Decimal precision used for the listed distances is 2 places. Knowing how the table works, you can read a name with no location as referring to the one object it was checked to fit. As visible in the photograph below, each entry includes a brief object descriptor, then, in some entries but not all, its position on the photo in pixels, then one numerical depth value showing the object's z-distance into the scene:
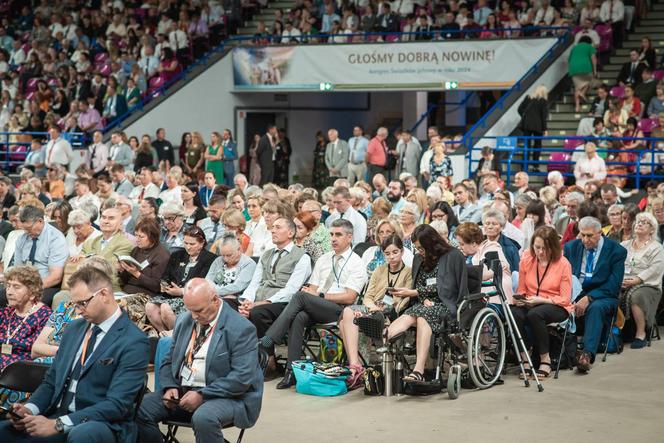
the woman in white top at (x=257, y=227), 10.08
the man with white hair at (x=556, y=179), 13.51
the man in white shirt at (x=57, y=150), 19.50
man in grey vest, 8.47
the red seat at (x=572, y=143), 16.52
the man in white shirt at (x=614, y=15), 18.34
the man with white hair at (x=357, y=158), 18.88
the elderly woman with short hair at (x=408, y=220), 9.75
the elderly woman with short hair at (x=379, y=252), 8.80
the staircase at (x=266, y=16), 23.38
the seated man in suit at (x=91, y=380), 5.12
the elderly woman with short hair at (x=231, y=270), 8.57
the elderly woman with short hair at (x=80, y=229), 9.67
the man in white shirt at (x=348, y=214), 10.75
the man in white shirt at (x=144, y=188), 14.50
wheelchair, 7.61
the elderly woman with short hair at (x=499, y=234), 8.86
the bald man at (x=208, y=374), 5.52
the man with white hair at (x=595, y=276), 8.62
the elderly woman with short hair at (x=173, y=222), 9.98
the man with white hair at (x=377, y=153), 18.67
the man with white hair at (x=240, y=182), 14.07
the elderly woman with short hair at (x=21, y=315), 6.38
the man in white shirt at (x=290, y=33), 21.06
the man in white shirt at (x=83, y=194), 13.09
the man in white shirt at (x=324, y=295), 8.09
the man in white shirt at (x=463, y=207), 11.82
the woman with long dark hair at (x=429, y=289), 7.65
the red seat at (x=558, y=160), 16.05
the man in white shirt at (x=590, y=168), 14.56
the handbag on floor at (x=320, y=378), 7.74
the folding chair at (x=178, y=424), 5.63
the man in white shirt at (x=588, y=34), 17.81
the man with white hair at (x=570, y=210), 11.09
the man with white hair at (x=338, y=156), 19.03
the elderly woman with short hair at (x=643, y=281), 9.37
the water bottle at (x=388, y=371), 7.76
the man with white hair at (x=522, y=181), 13.45
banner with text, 18.66
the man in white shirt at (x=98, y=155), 19.48
